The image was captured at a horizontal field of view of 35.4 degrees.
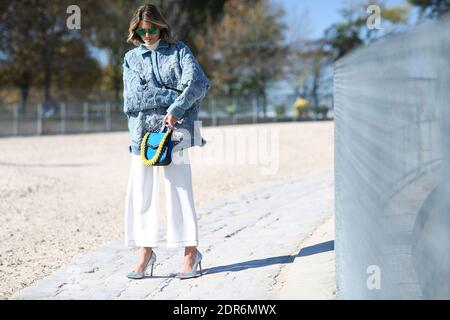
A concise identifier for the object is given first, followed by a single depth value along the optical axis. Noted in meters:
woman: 4.62
